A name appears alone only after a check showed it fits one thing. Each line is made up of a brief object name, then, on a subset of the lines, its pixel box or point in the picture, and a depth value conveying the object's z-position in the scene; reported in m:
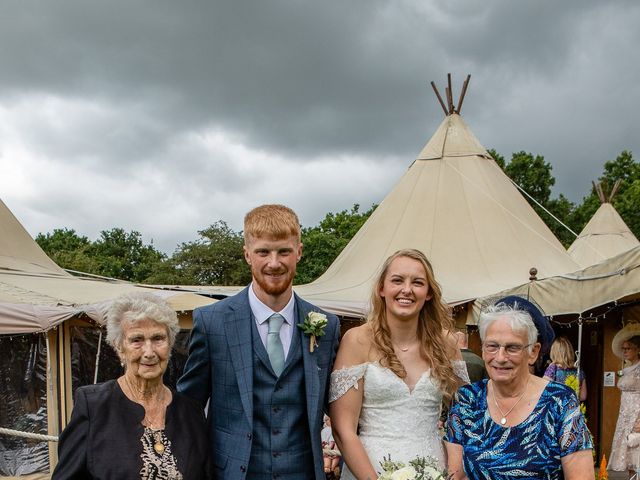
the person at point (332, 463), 4.10
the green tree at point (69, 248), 36.53
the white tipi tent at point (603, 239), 21.44
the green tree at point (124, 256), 39.00
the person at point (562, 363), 7.41
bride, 2.94
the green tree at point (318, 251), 32.31
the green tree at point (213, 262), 33.94
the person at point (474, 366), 5.53
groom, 2.60
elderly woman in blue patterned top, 2.42
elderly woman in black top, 2.31
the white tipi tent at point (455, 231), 12.52
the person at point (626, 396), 6.77
